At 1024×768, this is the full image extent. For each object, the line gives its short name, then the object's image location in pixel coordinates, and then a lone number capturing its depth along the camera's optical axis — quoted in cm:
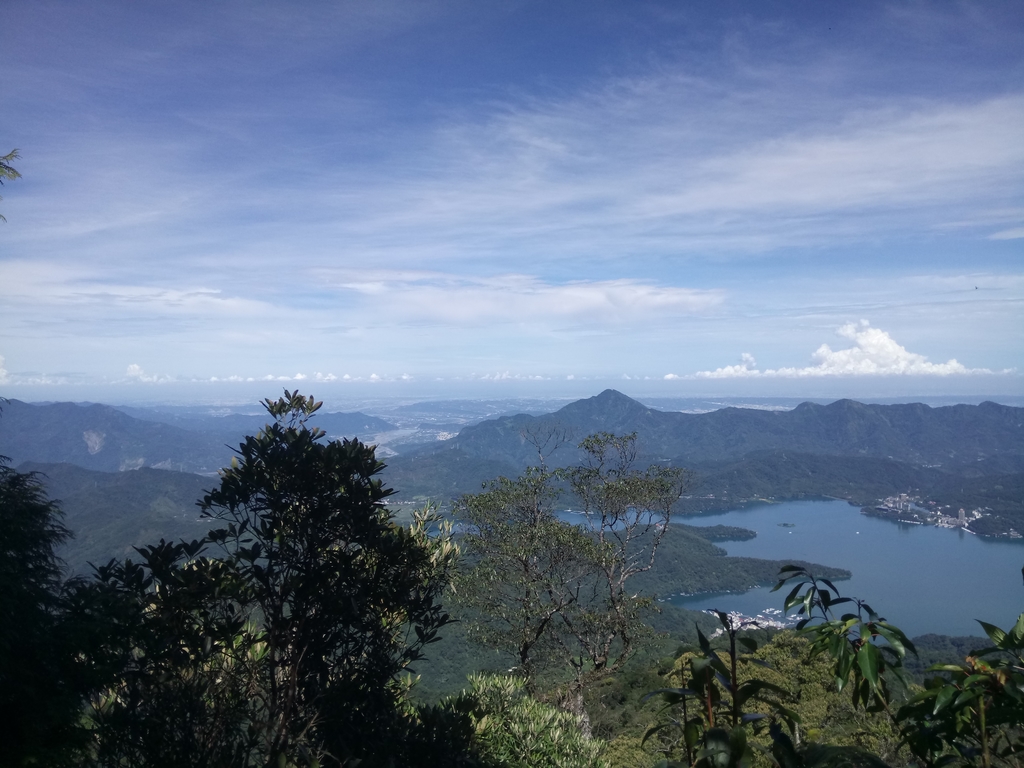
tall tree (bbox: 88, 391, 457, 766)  414
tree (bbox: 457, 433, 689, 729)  1152
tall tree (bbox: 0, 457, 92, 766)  422
